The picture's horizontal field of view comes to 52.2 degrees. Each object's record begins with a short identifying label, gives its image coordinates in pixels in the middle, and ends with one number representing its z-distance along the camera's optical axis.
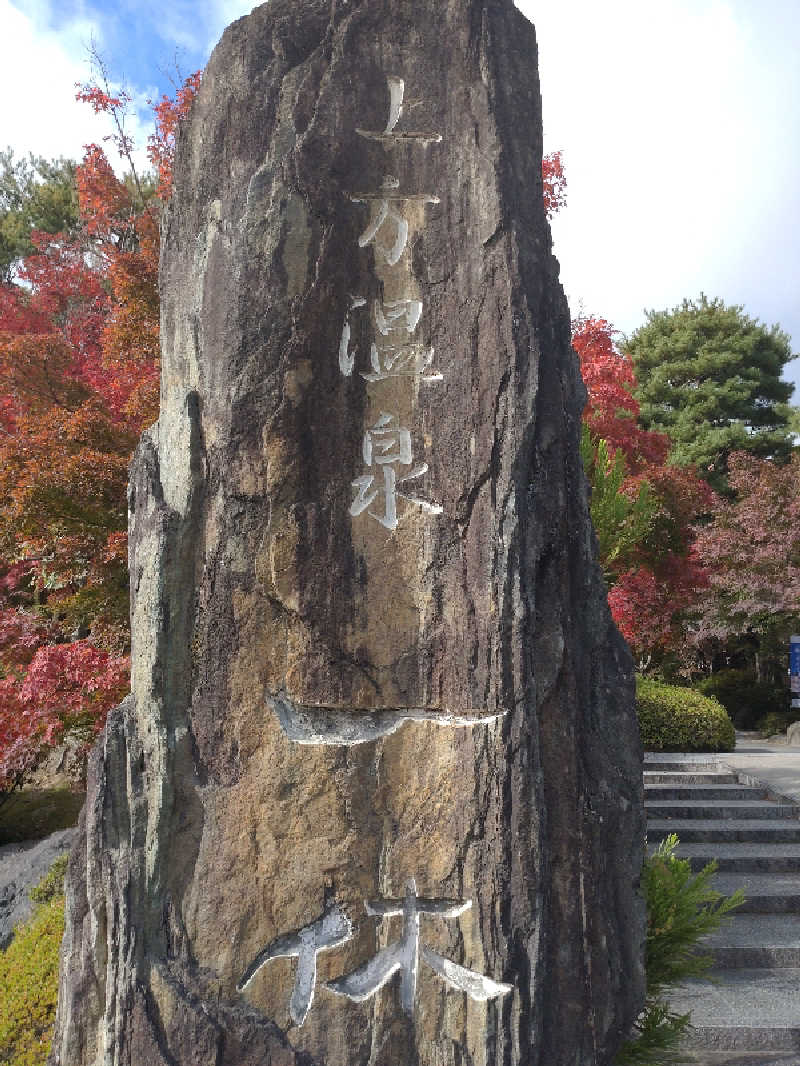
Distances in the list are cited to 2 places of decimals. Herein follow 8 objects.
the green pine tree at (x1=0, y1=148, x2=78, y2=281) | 16.16
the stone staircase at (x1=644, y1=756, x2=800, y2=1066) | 4.18
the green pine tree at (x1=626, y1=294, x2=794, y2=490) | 19.58
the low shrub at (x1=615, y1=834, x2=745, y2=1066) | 3.47
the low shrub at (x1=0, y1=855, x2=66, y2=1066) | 3.58
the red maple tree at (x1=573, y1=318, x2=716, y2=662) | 13.64
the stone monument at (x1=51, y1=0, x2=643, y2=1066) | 2.56
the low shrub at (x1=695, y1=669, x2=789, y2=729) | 17.00
